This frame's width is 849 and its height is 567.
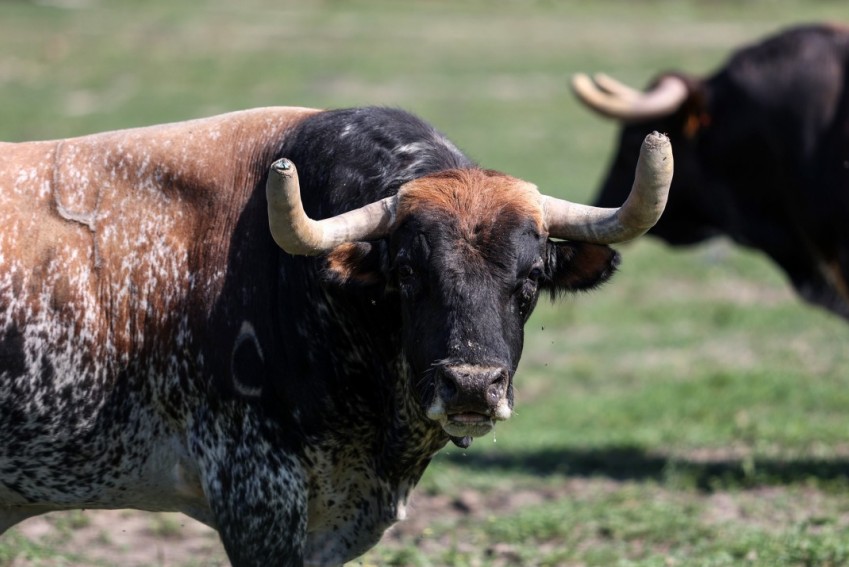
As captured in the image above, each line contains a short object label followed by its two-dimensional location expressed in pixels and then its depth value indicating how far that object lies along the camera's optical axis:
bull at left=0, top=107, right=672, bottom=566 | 9.86
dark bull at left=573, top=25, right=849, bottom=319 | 18.09
